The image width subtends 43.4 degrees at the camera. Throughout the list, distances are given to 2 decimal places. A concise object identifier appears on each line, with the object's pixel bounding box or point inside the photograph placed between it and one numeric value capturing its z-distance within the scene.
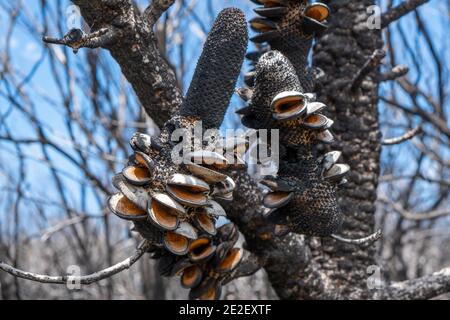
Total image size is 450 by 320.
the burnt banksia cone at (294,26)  0.97
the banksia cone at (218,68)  0.74
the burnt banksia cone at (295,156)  0.81
